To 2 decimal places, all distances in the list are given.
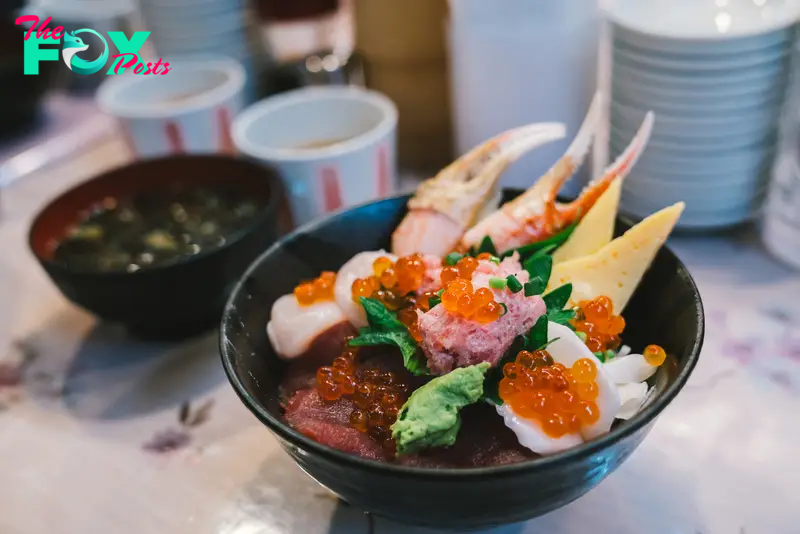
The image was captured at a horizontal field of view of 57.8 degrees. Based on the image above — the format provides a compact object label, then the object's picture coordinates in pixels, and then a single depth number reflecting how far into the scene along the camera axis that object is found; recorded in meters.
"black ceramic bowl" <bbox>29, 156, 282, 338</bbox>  0.74
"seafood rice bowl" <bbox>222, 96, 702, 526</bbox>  0.48
